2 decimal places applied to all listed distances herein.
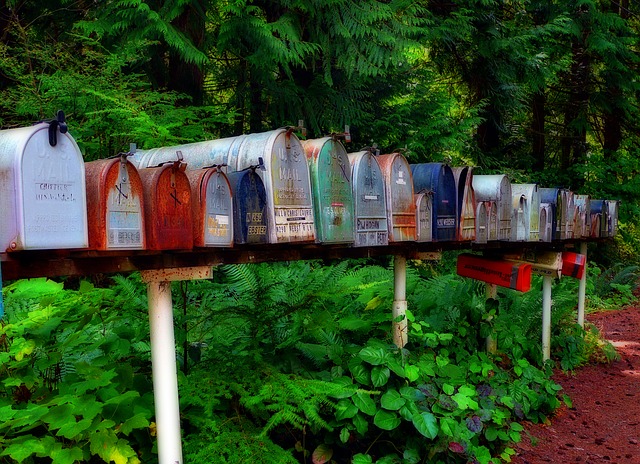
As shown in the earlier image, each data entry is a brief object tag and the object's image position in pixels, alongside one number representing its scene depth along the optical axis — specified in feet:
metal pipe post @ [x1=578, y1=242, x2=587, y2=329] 19.29
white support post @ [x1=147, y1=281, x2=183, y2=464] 6.79
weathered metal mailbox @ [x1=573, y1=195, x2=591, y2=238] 17.33
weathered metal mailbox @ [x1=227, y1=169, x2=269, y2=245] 6.80
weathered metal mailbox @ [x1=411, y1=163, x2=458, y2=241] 10.27
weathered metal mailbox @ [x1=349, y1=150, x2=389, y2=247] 8.37
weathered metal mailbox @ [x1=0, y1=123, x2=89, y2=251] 4.87
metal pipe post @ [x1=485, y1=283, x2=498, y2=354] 14.32
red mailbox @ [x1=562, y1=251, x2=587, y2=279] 16.60
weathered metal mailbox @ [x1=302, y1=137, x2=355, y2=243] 7.77
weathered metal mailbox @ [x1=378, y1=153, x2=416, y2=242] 9.09
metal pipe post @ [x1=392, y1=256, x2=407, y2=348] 10.97
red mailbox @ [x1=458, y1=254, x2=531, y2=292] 13.05
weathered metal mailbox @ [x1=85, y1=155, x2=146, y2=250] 5.55
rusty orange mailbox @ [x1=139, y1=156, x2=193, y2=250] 6.00
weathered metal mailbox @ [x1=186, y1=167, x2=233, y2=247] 6.39
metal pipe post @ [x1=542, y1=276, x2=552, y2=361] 16.06
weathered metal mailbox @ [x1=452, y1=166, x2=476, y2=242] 10.72
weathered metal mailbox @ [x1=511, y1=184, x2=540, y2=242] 13.34
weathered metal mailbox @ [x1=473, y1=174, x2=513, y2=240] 11.92
